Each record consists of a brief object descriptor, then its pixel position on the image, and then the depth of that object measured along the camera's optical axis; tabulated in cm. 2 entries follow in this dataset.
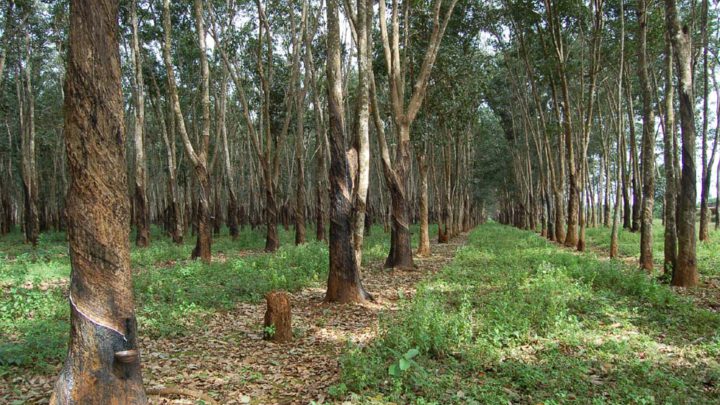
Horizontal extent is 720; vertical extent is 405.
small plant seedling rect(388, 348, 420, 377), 434
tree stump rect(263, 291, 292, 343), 629
